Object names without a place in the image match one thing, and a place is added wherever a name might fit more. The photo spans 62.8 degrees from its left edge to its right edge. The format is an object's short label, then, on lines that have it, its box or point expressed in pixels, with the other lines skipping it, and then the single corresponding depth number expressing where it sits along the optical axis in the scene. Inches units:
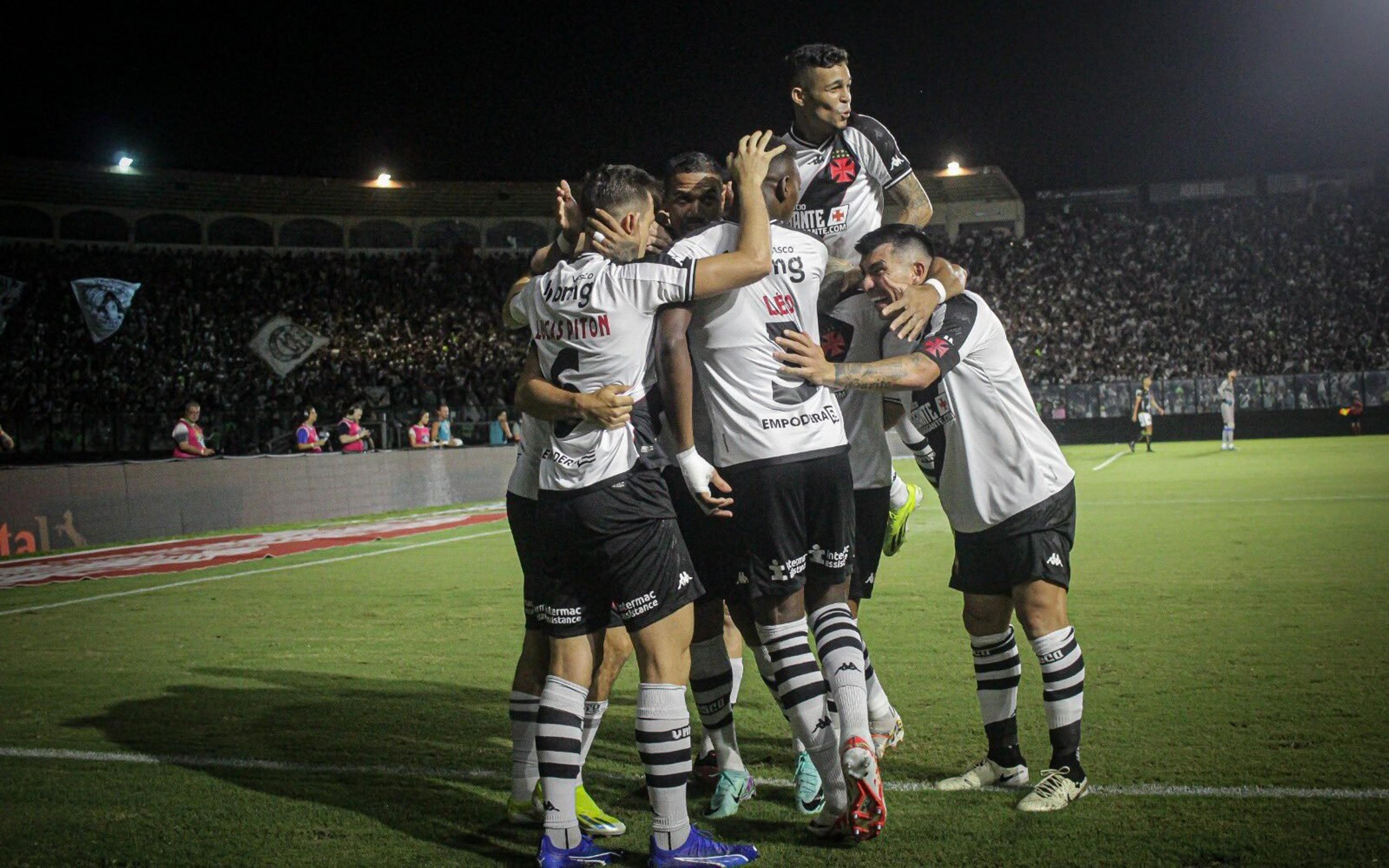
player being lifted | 202.5
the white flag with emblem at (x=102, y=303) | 1461.6
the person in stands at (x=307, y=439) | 831.7
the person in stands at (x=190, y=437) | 700.0
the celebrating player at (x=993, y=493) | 177.6
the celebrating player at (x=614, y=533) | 152.2
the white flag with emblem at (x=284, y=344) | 1493.6
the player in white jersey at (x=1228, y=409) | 1246.9
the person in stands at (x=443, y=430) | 1018.1
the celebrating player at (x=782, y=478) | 166.9
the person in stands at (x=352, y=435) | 862.5
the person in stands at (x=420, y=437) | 993.5
